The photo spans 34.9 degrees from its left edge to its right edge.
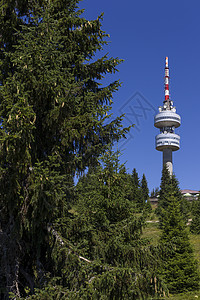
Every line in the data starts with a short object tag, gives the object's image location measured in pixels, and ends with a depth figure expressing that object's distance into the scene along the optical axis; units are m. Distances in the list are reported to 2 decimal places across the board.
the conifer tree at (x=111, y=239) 7.68
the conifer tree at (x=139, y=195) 64.02
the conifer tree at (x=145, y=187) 80.82
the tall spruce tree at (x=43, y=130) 7.46
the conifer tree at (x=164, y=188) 46.72
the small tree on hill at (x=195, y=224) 38.38
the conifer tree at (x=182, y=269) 16.98
